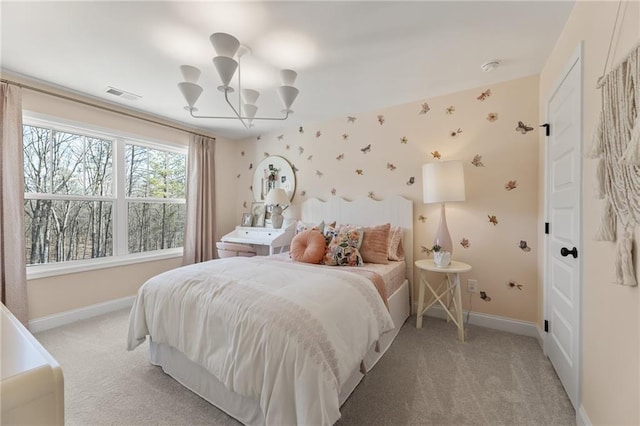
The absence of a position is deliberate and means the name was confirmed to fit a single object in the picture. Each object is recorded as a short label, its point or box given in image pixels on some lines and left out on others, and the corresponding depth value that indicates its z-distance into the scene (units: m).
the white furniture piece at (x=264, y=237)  3.49
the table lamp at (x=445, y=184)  2.43
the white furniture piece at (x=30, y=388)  0.47
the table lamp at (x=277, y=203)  3.71
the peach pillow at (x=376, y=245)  2.62
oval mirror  3.91
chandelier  1.61
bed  1.20
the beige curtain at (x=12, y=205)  2.33
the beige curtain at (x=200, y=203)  3.84
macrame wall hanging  0.94
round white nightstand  2.35
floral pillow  2.44
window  2.70
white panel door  1.52
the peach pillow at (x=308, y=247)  2.49
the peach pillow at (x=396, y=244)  2.79
